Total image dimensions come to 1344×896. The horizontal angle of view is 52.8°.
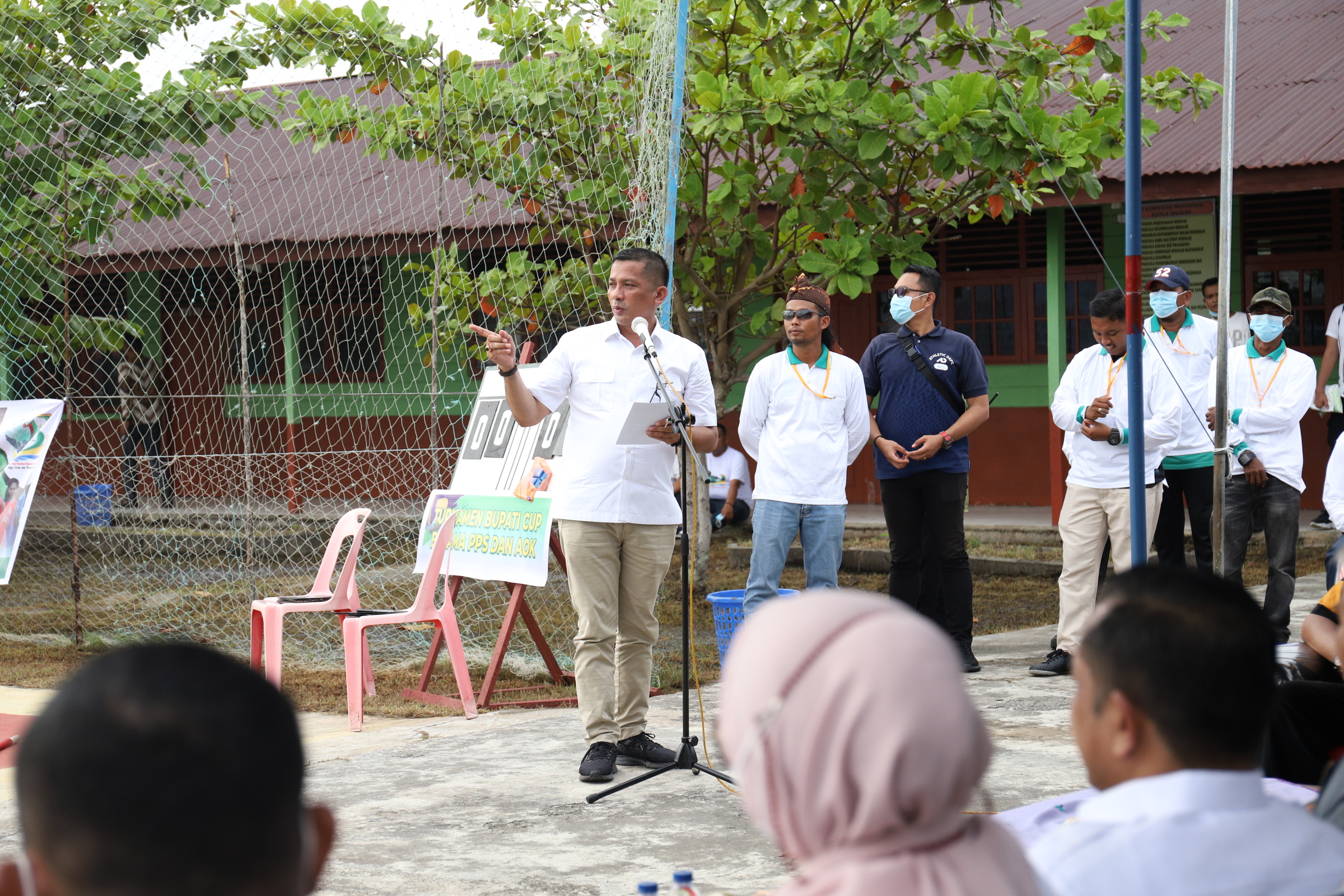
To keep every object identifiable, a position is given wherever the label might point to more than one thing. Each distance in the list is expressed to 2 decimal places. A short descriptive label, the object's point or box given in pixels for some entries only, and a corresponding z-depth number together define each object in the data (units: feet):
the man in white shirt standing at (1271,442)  21.90
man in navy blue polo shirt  21.15
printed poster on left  24.04
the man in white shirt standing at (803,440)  19.65
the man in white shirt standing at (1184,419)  21.49
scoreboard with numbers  20.27
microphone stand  14.87
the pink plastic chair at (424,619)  18.38
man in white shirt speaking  15.84
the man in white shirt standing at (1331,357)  32.14
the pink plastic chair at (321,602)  18.99
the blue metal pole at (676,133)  20.11
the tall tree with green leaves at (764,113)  24.25
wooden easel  19.57
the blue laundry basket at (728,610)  20.07
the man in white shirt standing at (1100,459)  20.27
